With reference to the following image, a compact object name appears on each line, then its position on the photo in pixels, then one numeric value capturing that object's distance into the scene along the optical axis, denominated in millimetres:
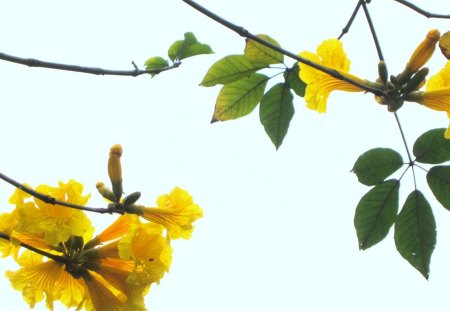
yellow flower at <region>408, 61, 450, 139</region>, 6645
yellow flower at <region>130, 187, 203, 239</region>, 6734
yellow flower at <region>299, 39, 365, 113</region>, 6723
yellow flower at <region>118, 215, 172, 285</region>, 6348
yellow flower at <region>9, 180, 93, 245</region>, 6230
